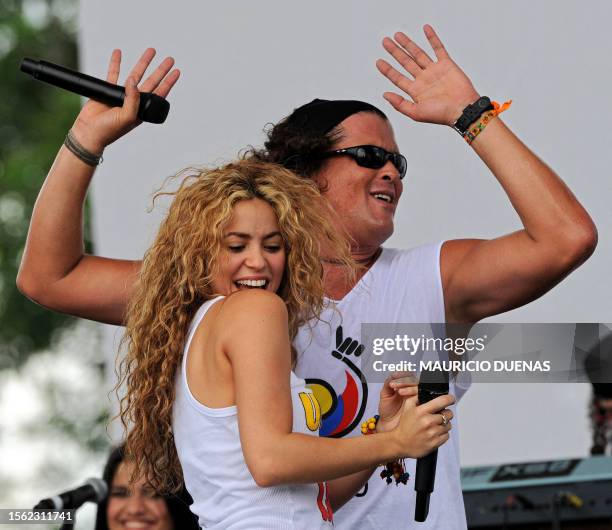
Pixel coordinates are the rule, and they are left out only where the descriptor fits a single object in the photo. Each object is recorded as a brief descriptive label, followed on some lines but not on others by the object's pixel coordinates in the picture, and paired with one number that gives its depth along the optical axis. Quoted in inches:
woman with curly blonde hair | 413.3
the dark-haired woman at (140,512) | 460.7
